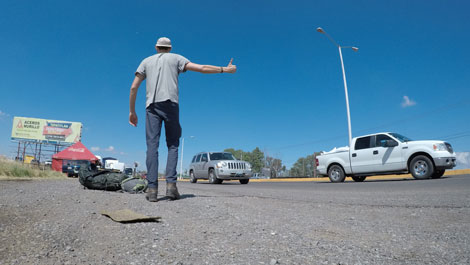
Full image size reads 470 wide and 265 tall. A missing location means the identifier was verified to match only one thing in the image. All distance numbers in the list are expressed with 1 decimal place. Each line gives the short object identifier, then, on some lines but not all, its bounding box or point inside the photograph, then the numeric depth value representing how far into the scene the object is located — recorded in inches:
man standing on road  134.3
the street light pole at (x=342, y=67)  759.2
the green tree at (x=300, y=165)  4564.5
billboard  2277.3
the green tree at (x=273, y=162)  3442.4
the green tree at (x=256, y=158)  4497.5
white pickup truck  383.2
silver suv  553.6
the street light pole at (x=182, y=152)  2107.3
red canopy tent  853.2
